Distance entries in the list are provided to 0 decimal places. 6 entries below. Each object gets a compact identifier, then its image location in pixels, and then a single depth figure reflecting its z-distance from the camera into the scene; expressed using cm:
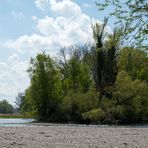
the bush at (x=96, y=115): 5806
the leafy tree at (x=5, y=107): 16175
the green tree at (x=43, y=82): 7281
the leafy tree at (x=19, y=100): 13819
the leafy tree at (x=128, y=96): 5969
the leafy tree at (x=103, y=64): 6278
